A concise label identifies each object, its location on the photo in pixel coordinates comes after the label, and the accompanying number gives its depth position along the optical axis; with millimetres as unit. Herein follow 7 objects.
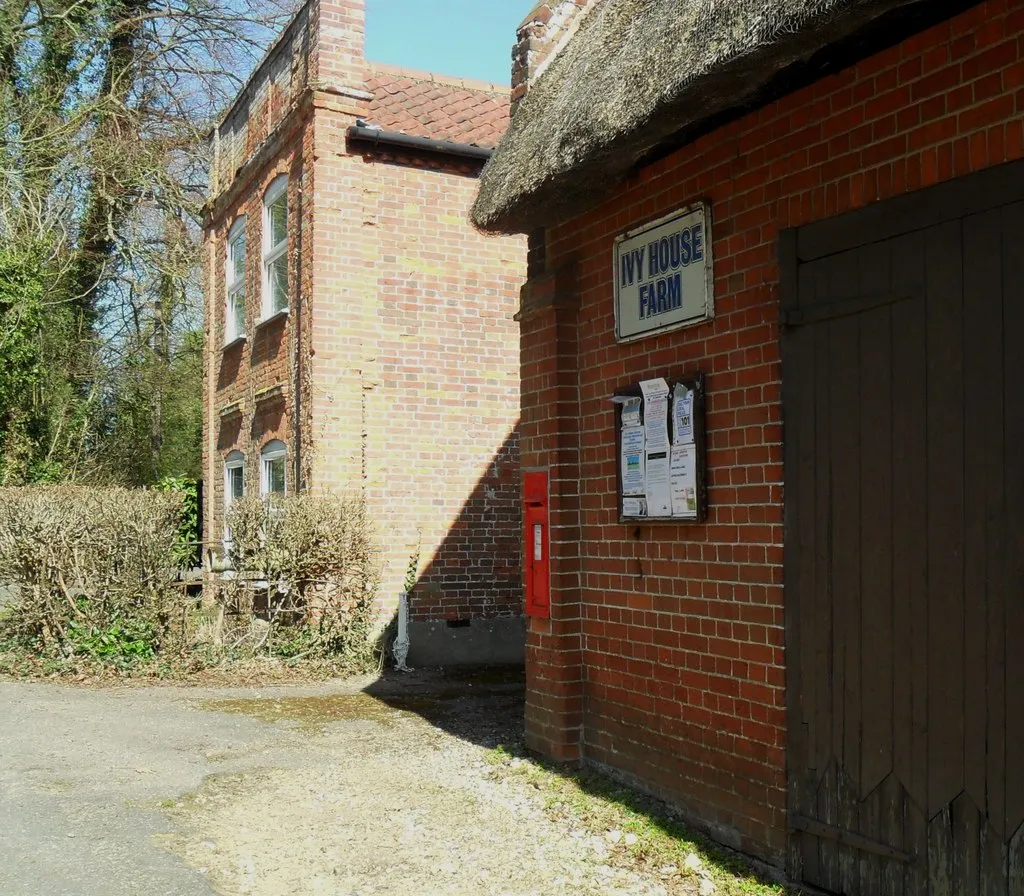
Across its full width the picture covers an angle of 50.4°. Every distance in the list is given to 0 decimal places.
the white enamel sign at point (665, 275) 5582
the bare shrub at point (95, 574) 10461
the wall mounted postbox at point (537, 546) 6902
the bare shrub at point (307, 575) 10938
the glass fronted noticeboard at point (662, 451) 5523
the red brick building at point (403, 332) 11820
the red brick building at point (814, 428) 3893
